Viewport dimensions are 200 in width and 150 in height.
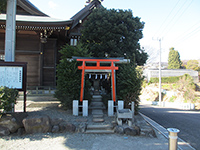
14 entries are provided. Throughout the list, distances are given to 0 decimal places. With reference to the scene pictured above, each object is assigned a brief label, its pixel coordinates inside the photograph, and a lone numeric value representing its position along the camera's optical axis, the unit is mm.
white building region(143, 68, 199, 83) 35500
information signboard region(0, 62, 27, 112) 6496
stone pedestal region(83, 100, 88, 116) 7213
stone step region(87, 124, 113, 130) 5711
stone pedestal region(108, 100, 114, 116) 7332
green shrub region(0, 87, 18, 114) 5277
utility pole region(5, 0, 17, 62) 7238
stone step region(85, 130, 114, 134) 5438
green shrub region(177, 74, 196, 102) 20658
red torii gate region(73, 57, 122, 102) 7388
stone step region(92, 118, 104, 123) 6371
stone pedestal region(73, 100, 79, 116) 7215
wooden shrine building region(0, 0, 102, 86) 12883
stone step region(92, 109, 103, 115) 7646
